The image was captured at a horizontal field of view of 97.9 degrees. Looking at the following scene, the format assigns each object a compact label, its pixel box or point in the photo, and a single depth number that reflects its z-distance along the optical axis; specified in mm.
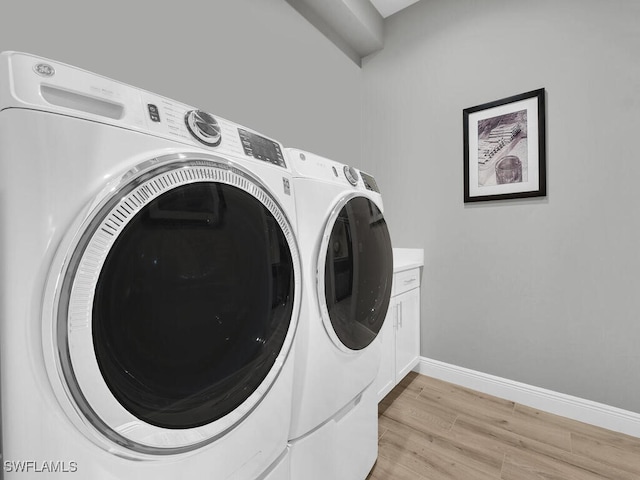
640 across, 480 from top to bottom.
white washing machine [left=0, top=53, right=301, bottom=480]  351
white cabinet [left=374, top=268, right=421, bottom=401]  1491
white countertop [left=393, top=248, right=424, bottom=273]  1997
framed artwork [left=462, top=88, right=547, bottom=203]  1621
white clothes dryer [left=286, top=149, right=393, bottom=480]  750
